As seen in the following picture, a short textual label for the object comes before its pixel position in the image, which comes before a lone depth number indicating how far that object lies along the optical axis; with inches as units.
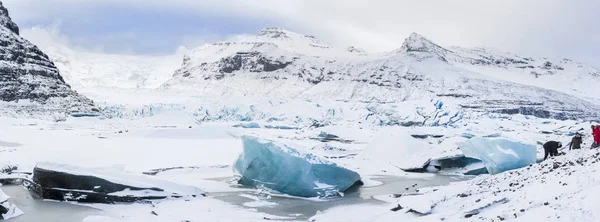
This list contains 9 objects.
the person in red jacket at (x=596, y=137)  757.5
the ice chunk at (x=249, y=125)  2573.8
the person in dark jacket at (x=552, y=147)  843.4
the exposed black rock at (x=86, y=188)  665.6
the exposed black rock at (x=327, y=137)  2167.0
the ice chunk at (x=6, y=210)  551.2
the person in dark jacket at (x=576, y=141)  845.2
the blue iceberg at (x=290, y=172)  812.6
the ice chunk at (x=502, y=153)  929.5
